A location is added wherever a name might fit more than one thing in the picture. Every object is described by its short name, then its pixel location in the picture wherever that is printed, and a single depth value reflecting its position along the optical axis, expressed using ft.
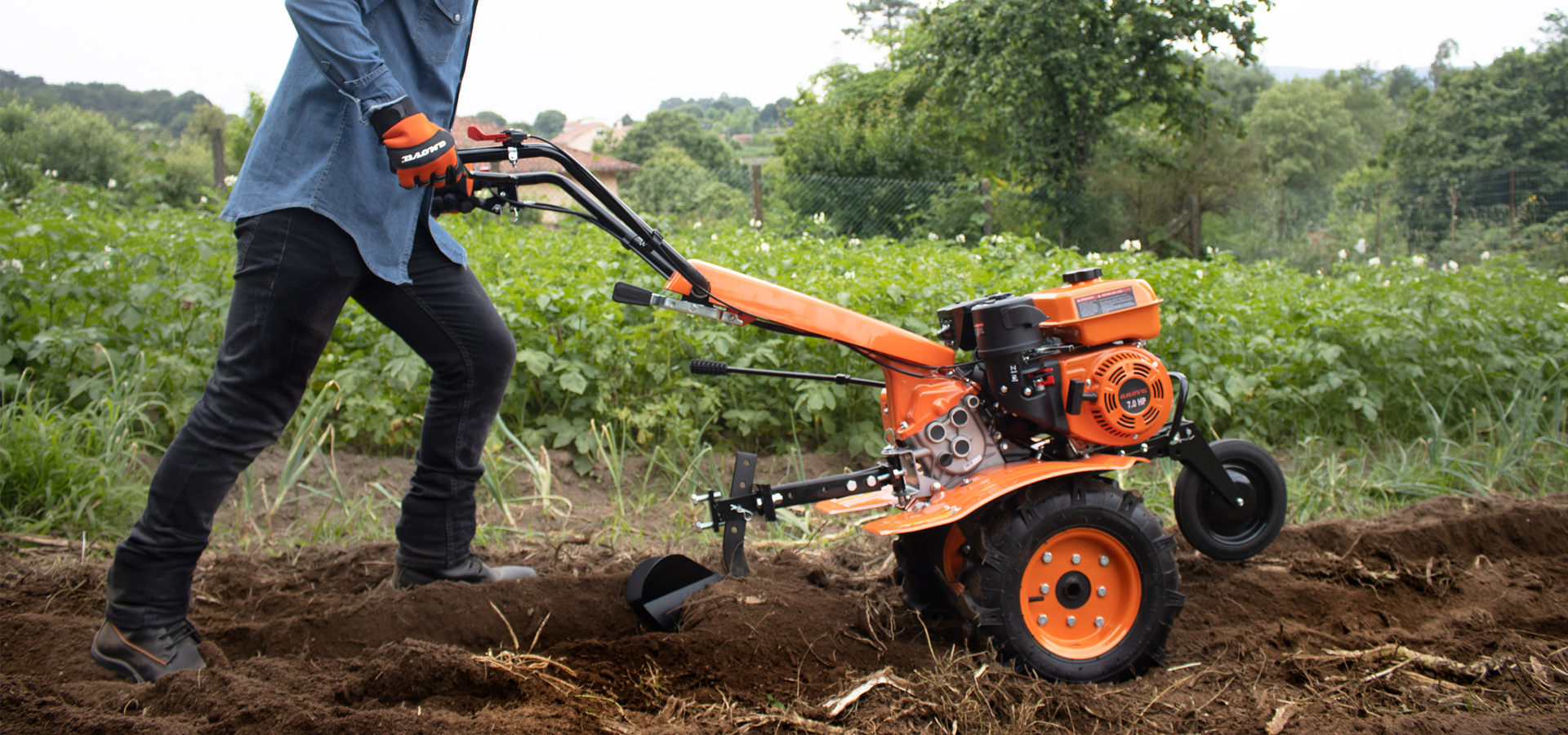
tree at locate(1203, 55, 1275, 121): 214.48
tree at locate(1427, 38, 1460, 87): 215.92
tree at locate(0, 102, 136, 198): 72.69
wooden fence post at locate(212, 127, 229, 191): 34.32
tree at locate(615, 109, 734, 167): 183.42
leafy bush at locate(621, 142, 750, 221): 50.60
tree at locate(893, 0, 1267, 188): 53.93
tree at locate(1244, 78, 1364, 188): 173.58
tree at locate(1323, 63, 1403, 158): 200.34
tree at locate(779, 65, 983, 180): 62.54
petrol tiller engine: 7.29
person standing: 6.61
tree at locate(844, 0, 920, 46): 232.32
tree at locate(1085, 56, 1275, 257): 56.29
